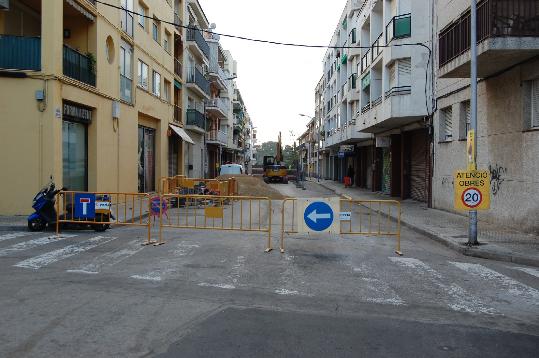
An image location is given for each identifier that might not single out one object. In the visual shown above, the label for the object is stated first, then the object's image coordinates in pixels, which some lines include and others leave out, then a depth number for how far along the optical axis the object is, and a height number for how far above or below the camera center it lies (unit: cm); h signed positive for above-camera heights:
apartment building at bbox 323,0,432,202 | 2067 +403
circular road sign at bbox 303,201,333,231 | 971 -82
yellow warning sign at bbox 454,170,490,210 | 1054 -32
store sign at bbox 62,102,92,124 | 1602 +212
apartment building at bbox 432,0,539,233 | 1173 +230
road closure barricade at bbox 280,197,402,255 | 1016 -144
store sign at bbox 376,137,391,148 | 2841 +196
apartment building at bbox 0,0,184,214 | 1451 +276
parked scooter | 1177 -93
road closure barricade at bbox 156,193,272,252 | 1081 -89
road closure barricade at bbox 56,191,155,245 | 1152 -86
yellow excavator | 5125 +21
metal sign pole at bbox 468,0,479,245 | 1059 +156
